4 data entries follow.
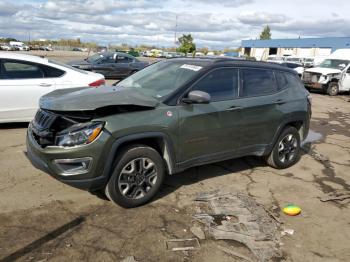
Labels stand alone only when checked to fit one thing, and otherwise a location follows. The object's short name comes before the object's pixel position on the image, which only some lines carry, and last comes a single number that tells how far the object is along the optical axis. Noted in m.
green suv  3.66
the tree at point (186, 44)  65.12
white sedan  6.64
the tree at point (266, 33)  116.59
